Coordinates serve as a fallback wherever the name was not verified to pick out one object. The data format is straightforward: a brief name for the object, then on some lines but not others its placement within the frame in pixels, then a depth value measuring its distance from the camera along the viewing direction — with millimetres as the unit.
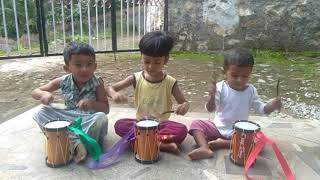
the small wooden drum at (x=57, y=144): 1743
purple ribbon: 1852
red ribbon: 1731
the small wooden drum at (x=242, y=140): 1780
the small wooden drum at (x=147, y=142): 1792
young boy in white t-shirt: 1993
